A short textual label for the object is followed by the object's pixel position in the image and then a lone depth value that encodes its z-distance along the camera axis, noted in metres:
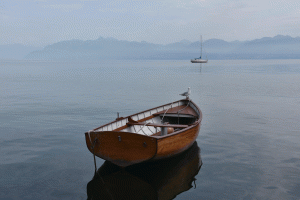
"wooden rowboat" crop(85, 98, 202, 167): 10.74
